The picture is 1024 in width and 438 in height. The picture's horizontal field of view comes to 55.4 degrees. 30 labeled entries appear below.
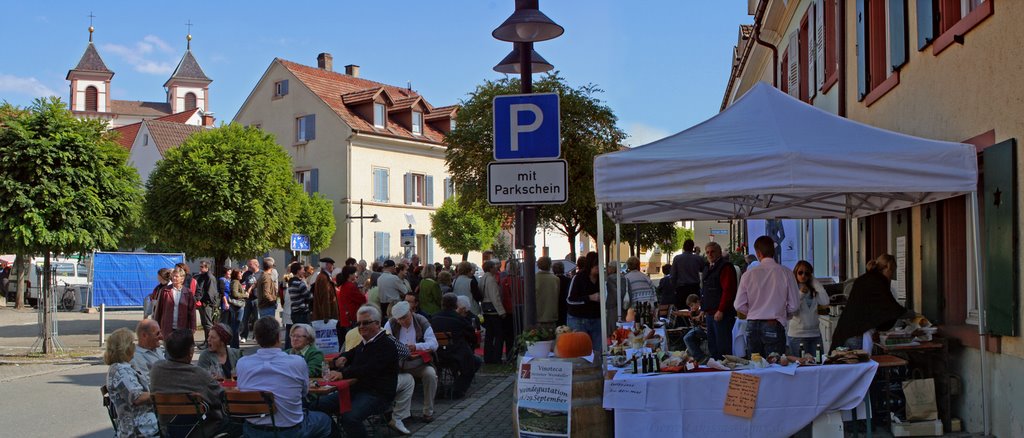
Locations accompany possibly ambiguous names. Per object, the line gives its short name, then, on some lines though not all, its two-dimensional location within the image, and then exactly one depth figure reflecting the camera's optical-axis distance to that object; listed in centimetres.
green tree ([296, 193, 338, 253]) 4128
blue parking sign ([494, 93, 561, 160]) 769
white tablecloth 691
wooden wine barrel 707
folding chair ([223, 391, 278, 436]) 702
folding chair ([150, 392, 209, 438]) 693
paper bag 783
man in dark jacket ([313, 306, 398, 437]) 846
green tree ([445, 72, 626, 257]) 2453
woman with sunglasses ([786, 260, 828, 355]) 930
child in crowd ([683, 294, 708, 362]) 1295
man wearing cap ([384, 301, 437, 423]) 993
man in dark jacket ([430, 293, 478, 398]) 1134
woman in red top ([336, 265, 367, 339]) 1372
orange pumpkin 731
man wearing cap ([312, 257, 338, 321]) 1394
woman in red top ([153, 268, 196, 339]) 1430
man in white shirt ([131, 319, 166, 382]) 785
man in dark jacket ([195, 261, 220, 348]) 1714
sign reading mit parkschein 761
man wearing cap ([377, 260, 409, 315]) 1515
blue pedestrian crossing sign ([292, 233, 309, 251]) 3171
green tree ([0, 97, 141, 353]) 1579
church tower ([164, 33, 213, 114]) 11606
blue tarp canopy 2166
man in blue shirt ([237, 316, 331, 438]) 714
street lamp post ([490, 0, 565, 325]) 782
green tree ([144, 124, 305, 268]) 2627
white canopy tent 747
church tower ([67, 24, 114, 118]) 11262
